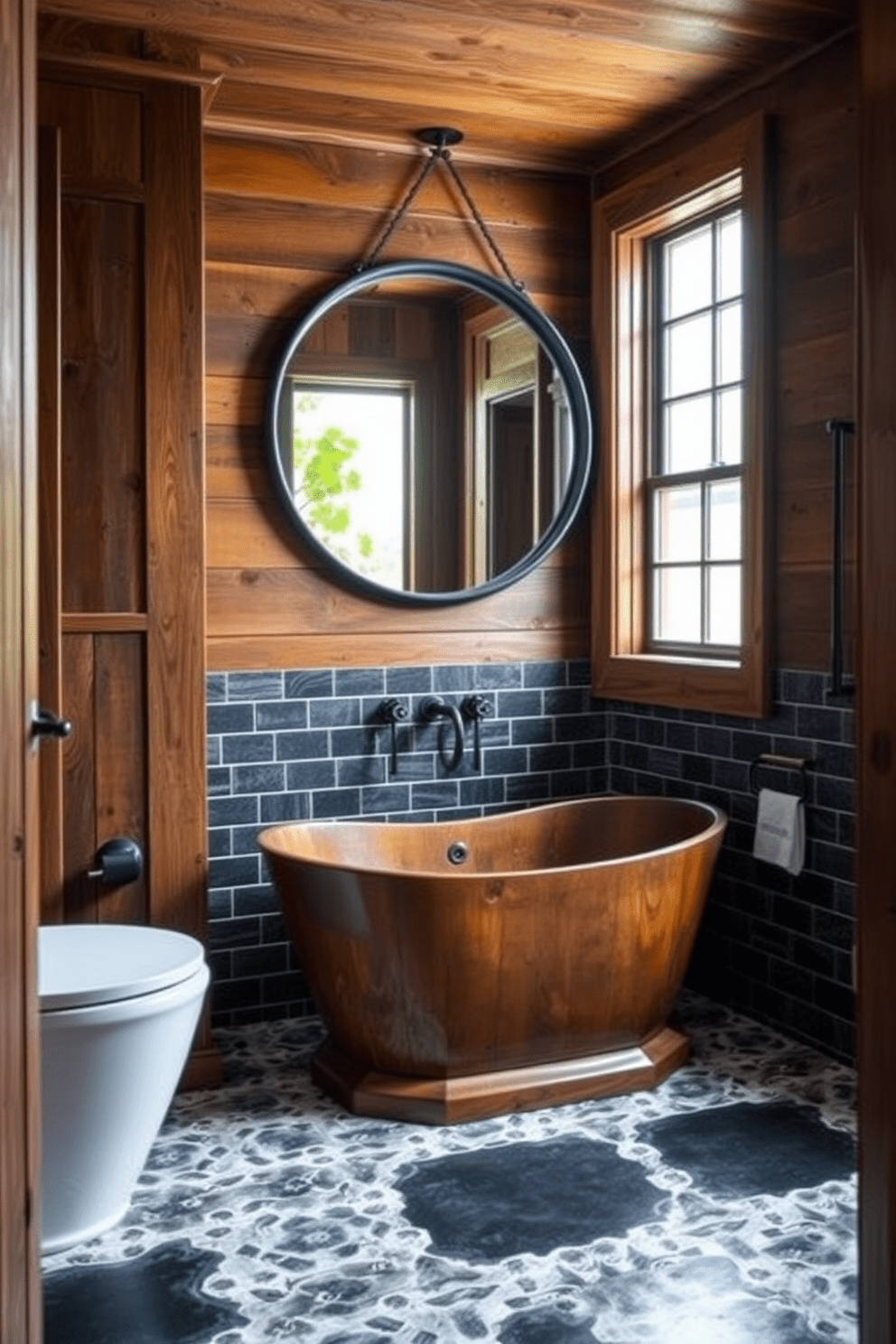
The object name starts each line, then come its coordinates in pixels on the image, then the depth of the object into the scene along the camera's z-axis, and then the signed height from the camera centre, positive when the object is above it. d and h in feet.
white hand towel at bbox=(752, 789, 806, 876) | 11.08 -1.84
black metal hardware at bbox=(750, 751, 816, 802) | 11.10 -1.27
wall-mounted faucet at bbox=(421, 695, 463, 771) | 13.09 -0.96
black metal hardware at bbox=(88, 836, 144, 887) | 10.53 -1.97
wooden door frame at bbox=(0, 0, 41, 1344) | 4.59 -0.29
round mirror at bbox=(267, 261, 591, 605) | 12.69 +1.84
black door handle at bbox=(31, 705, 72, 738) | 5.30 -0.44
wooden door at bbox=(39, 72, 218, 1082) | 10.40 +0.96
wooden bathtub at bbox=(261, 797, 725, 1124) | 9.87 -2.79
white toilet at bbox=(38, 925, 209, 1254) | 7.87 -2.76
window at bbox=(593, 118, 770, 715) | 11.59 +1.80
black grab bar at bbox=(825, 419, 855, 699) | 9.53 +0.48
